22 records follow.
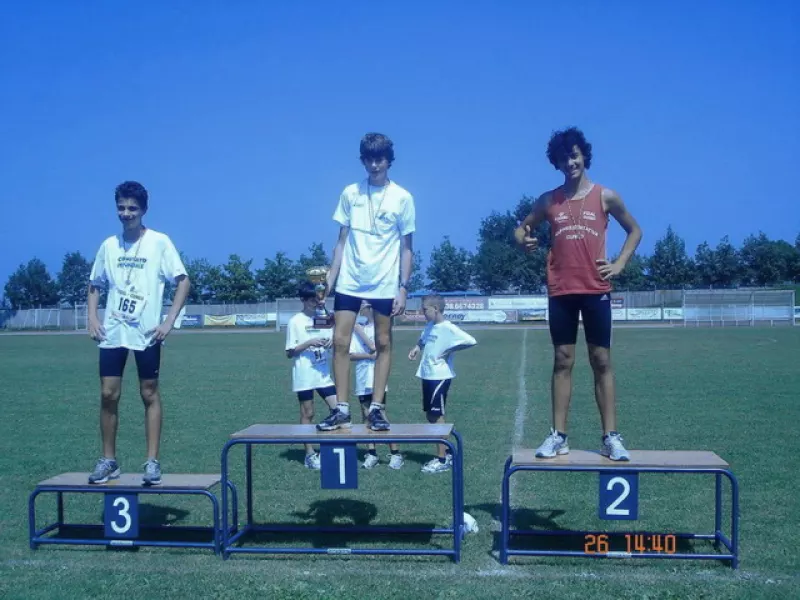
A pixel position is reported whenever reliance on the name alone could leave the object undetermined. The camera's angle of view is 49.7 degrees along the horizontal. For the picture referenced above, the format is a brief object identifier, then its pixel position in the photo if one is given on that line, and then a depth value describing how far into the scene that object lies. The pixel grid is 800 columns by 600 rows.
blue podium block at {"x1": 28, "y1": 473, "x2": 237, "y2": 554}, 6.14
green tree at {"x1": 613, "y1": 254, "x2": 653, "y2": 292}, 93.75
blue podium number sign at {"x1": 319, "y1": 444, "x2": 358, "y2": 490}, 6.17
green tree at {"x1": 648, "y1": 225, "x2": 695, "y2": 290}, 94.69
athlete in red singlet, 6.16
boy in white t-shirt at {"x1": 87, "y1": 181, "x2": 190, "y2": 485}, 6.37
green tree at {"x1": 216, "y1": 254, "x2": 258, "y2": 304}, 92.69
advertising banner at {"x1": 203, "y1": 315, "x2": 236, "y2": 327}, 67.69
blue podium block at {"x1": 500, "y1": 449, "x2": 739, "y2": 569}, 5.68
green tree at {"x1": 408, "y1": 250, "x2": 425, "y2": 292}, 102.12
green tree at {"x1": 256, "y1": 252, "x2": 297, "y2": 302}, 93.62
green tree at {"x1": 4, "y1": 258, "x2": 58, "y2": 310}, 102.75
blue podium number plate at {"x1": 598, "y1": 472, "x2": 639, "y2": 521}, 5.86
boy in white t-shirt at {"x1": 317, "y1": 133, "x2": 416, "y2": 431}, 6.65
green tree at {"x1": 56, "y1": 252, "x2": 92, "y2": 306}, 104.88
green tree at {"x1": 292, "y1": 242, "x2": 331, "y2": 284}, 93.81
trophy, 6.99
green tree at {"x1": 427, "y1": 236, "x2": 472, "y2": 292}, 100.50
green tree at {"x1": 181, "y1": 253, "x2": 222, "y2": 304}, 93.00
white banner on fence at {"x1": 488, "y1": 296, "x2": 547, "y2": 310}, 65.69
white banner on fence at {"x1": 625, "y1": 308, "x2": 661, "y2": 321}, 63.53
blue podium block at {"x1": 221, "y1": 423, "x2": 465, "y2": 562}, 5.91
